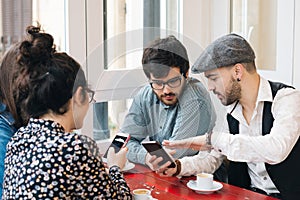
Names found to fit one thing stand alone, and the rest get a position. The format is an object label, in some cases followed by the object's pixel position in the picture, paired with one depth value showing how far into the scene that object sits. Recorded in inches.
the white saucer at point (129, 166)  79.0
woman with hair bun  50.0
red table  70.2
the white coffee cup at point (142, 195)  67.2
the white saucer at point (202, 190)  71.0
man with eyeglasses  64.5
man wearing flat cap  74.9
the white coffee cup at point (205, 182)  71.6
